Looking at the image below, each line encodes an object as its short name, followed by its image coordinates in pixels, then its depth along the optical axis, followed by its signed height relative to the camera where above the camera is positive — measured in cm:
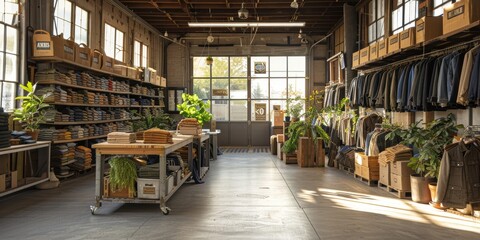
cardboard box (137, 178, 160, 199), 542 -79
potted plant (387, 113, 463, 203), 577 -30
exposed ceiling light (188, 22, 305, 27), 1155 +290
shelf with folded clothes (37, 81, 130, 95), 770 +81
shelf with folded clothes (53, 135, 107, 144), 781 -27
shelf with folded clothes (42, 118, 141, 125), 782 +9
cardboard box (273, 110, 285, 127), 1472 +35
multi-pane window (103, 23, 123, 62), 1155 +240
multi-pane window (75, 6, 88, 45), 985 +242
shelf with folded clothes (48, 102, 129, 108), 787 +46
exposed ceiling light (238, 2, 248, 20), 1105 +303
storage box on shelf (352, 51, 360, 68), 989 +166
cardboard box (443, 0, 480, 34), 526 +150
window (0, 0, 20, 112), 706 +122
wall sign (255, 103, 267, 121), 1680 +65
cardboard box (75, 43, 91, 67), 841 +147
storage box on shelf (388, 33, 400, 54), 756 +157
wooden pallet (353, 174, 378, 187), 753 -98
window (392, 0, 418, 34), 858 +247
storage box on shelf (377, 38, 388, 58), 810 +160
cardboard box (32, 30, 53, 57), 744 +144
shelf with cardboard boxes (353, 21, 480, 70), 553 +132
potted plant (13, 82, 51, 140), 700 +25
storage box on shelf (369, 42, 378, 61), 868 +162
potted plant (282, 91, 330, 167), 1020 -29
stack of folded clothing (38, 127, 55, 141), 753 -14
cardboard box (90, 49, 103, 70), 920 +151
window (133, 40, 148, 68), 1387 +248
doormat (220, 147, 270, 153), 1473 -80
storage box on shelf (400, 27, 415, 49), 696 +154
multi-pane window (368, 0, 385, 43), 1052 +284
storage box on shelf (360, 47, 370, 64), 917 +164
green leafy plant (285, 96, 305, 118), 1231 +52
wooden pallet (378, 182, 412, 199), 641 -101
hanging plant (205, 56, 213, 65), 1429 +228
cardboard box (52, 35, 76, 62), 755 +146
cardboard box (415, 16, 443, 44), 648 +158
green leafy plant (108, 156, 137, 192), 539 -62
